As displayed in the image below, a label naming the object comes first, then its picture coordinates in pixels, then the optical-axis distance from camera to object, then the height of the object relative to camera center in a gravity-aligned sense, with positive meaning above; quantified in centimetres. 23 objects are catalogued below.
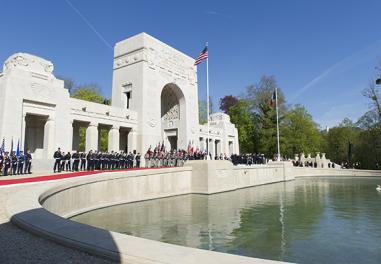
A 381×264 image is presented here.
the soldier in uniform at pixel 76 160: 2017 +23
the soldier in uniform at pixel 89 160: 2083 +23
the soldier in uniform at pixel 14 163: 1678 +5
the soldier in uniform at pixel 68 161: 1983 +17
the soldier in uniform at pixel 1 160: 1633 +21
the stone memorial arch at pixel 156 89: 3331 +889
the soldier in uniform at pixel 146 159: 2606 +35
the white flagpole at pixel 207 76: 2381 +686
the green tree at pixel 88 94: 4703 +1118
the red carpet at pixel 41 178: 1234 -66
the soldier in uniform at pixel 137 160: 2575 +22
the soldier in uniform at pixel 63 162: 1948 +10
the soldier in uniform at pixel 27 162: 1747 +10
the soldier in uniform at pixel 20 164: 1717 -1
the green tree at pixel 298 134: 5084 +490
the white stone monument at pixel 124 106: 2173 +535
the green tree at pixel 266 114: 5034 +831
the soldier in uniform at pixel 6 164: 1611 -1
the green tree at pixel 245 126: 5491 +668
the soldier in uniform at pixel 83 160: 2082 +24
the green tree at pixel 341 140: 6462 +486
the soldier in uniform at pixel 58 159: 1872 +28
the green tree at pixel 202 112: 6410 +1085
